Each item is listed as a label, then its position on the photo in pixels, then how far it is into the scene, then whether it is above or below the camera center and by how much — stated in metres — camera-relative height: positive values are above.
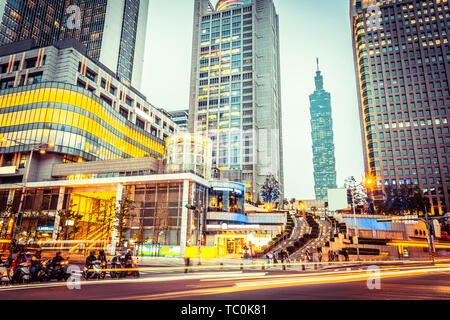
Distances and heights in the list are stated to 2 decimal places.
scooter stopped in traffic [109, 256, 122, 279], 17.83 -2.18
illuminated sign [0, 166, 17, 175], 54.35 +10.81
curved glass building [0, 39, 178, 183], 56.66 +24.86
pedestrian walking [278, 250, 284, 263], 32.12 -2.46
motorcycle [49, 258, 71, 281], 16.41 -2.38
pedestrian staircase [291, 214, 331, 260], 37.73 -0.61
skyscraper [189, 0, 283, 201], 125.19 +64.03
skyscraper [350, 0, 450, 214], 111.19 +56.26
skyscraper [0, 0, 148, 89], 123.75 +91.91
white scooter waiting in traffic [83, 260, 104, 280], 16.95 -2.37
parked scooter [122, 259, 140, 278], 18.48 -2.48
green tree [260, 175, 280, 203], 98.62 +14.28
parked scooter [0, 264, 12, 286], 14.55 -2.54
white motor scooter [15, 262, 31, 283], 14.78 -2.24
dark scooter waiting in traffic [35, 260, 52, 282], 15.75 -2.39
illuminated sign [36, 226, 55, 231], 48.84 +0.22
